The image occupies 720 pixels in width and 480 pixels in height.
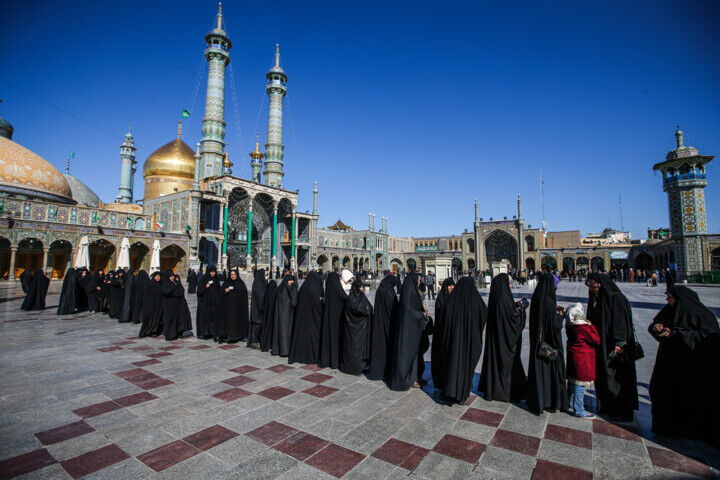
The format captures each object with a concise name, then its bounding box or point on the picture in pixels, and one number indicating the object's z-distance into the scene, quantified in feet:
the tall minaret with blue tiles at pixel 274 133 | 123.03
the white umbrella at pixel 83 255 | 43.07
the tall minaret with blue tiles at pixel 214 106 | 103.30
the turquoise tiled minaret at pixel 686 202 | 67.56
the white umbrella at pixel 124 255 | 45.19
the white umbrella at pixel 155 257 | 56.34
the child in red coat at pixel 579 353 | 10.37
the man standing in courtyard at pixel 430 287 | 47.53
